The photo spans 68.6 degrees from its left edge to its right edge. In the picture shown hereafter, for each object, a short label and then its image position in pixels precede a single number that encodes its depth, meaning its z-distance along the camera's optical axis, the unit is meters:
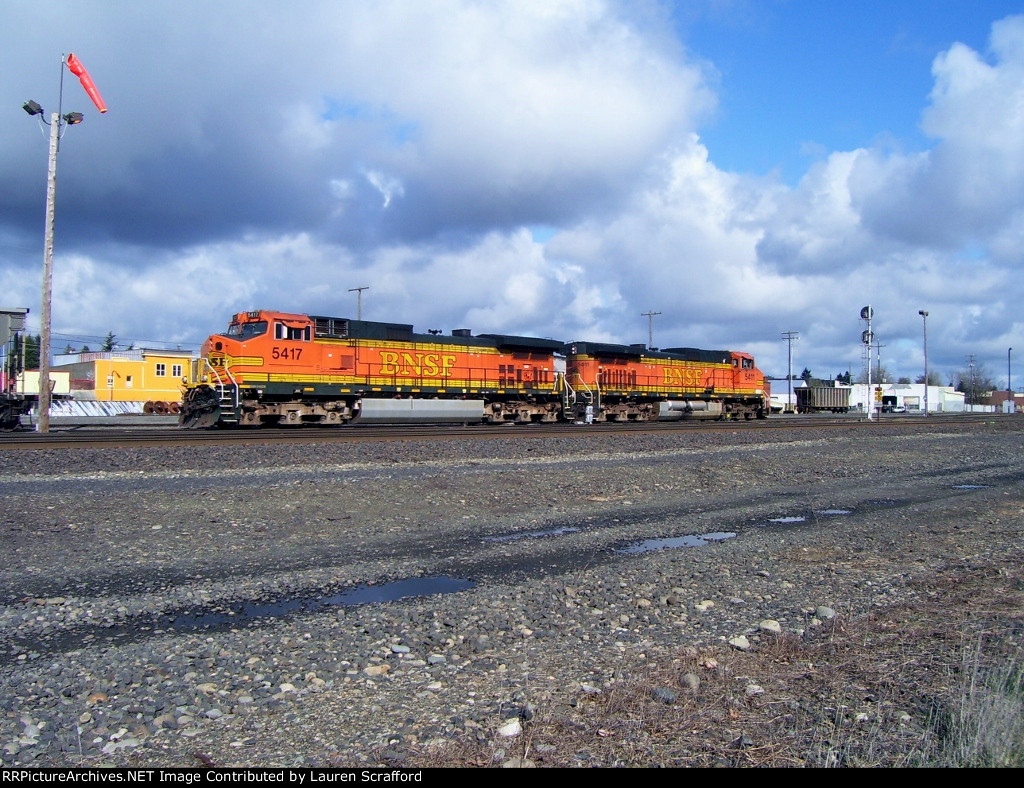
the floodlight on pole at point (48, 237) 22.03
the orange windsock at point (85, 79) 23.95
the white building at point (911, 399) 87.31
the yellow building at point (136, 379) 57.66
